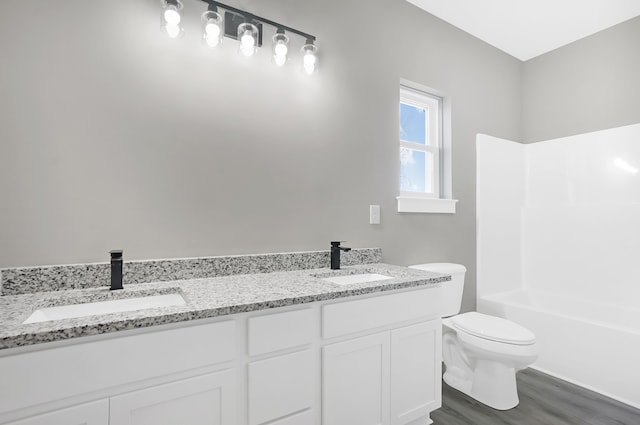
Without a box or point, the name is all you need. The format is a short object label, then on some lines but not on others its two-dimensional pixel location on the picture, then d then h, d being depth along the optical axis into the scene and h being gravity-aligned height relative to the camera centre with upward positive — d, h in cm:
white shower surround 217 -24
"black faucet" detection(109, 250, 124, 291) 129 -20
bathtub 200 -79
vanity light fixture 146 +91
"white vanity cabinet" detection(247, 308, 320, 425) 113 -53
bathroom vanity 85 -45
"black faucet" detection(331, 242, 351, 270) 184 -20
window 246 +51
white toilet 185 -76
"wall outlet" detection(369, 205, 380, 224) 212 +2
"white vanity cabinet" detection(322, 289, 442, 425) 132 -62
